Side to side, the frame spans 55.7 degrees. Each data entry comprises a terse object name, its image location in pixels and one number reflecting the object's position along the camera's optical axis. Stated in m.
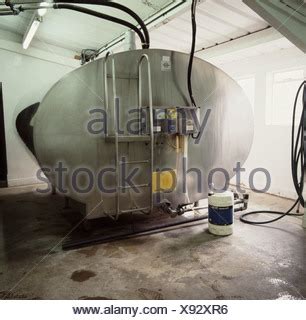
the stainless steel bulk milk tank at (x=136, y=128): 2.75
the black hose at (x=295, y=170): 3.30
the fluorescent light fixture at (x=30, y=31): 3.89
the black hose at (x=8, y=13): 3.07
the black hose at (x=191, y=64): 2.90
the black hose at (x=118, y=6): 3.01
